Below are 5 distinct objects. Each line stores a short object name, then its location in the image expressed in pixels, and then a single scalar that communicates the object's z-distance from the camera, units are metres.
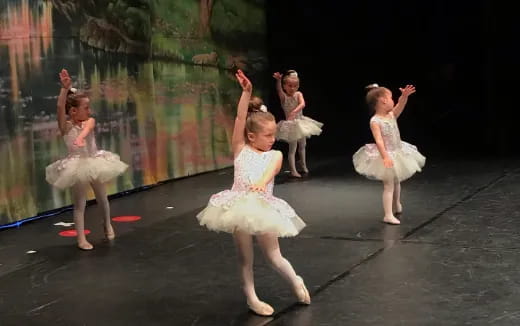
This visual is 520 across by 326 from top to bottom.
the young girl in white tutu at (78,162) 5.27
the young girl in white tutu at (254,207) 3.63
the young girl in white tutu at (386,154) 5.85
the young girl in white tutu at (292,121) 8.36
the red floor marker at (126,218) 6.38
